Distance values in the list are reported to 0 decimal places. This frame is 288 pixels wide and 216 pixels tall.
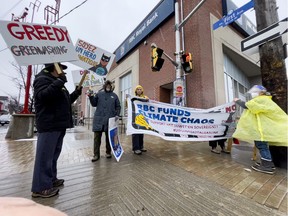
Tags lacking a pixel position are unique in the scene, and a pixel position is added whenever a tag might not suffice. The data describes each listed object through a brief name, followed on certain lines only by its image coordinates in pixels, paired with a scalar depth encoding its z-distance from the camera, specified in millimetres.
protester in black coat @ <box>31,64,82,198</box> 2035
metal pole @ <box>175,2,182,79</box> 6527
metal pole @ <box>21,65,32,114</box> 7707
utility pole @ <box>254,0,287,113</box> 3102
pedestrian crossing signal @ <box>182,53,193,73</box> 6243
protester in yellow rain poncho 2803
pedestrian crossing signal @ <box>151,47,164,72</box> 6223
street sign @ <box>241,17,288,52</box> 2838
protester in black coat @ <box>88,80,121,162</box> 3682
